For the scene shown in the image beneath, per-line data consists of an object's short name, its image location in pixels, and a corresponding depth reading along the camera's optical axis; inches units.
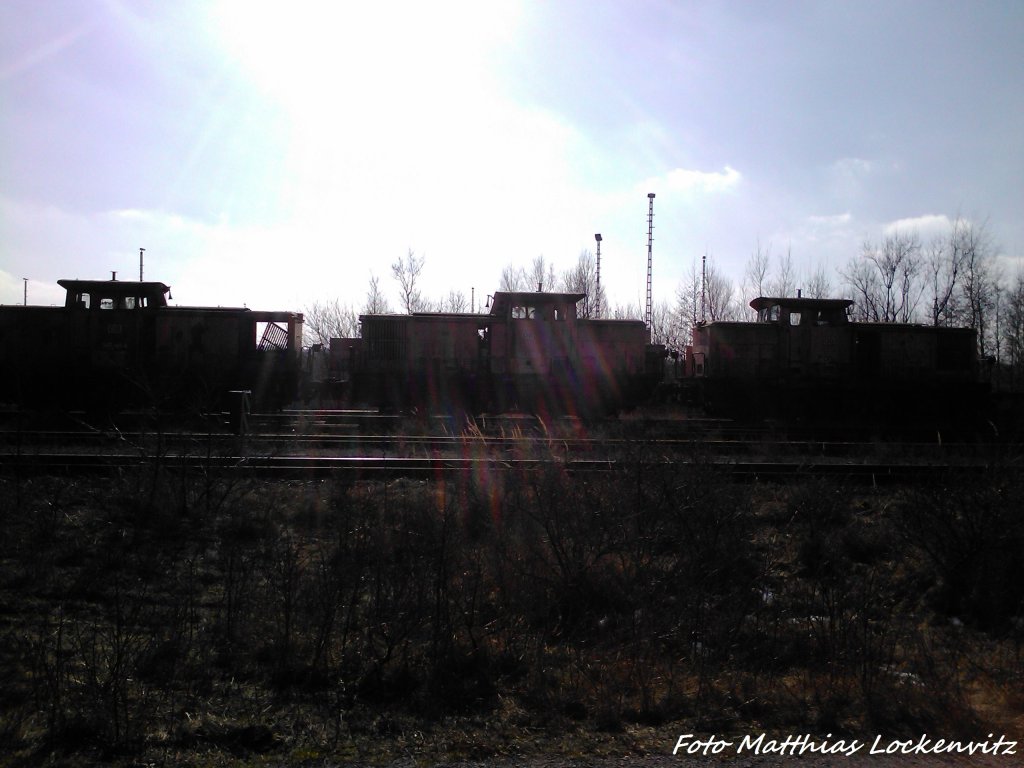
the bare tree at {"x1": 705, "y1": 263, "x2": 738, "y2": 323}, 1985.7
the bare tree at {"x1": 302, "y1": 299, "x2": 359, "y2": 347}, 2085.1
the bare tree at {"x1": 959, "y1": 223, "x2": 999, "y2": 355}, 1705.2
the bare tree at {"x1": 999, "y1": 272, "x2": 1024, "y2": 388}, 1797.7
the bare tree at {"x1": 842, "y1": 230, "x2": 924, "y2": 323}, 1715.1
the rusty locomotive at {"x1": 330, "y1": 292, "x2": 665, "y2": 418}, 895.1
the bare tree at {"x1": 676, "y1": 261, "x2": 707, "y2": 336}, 2025.0
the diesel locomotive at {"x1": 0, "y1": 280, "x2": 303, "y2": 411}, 835.4
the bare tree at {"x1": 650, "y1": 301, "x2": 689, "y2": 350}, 1970.8
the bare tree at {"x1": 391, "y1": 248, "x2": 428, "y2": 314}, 1920.5
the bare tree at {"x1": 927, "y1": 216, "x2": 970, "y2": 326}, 1699.1
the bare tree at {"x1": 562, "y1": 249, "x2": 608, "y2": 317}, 1960.6
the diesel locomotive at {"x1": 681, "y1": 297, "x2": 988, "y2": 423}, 912.9
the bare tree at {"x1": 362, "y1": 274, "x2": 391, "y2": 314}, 1893.7
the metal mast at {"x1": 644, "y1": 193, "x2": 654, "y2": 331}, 1958.3
